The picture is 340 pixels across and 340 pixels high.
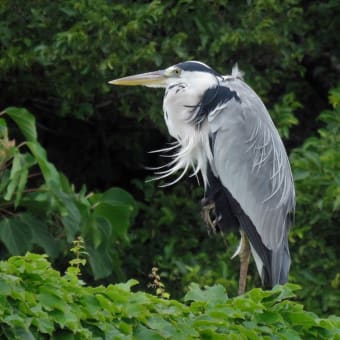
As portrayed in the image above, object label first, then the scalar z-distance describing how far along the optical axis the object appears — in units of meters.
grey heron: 12.33
